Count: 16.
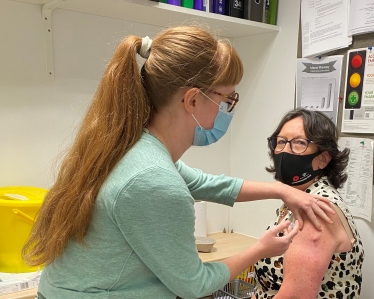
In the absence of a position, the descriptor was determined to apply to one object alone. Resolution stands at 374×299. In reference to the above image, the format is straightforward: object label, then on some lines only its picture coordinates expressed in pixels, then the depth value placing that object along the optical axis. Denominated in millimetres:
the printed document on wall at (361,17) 1704
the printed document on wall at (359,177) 1750
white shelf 1703
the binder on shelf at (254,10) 2088
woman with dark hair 1239
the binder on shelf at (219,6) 1982
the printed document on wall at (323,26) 1827
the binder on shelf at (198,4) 1912
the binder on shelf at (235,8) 2035
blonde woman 881
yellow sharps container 1489
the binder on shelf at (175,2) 1808
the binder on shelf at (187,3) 1863
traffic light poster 1727
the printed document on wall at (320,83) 1877
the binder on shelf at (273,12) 2185
